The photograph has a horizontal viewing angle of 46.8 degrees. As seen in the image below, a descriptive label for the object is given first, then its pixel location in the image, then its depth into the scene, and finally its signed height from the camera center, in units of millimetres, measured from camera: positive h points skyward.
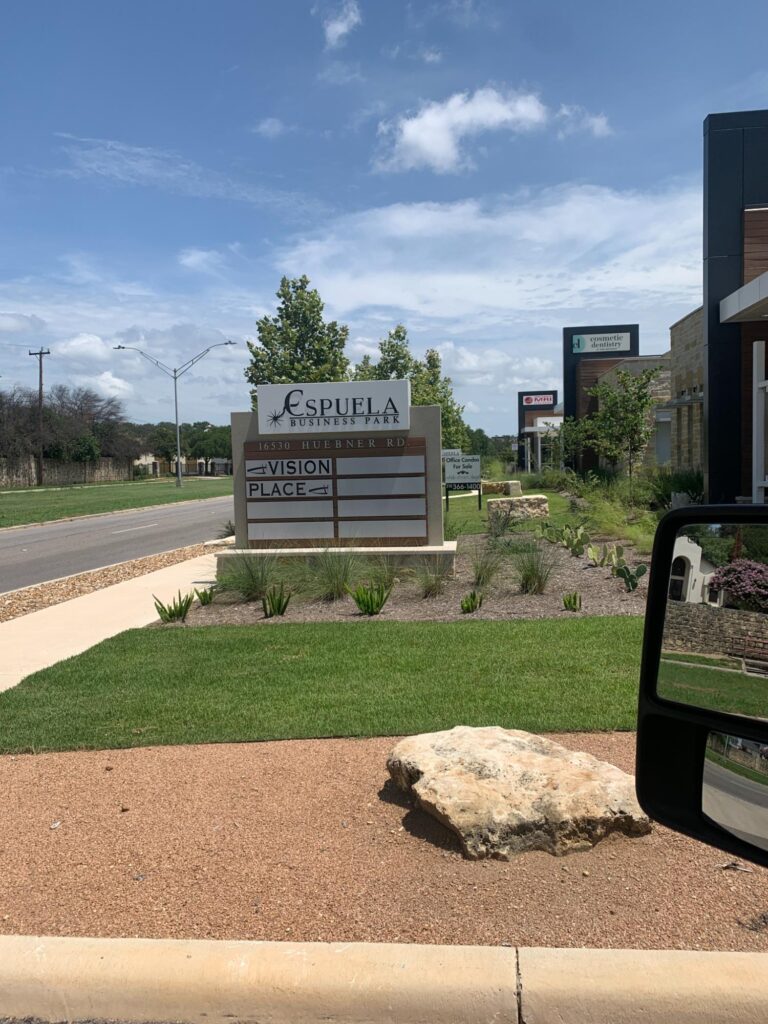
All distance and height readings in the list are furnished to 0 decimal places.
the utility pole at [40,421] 62375 +3509
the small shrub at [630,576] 10117 -1275
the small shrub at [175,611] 9750 -1565
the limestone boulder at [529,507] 20608 -978
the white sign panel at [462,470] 22328 -87
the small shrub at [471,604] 9562 -1489
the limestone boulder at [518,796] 3791 -1460
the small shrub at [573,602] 9461 -1458
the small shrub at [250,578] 10961 -1373
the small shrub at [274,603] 9828 -1501
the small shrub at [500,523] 15555 -1051
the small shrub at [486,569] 11000 -1278
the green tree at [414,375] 36250 +4046
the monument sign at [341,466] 13172 +26
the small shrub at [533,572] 10594 -1280
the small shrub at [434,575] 10797 -1389
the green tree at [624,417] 23328 +1277
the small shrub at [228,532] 20248 -1486
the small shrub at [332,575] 10781 -1328
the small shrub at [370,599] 9641 -1440
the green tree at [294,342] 26172 +3790
